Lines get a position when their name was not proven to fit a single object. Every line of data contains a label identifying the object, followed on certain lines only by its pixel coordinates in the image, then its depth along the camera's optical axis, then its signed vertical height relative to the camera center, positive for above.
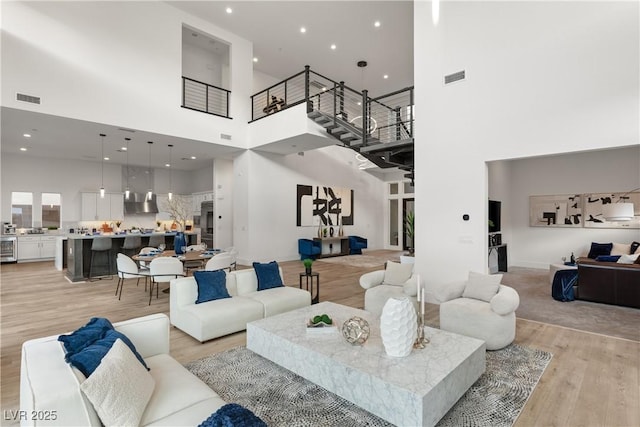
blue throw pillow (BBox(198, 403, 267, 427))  1.49 -0.95
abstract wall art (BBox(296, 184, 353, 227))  10.77 +0.44
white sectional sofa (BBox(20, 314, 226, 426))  1.43 -0.87
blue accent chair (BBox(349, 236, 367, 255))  11.93 -1.01
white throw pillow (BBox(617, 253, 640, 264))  5.67 -0.76
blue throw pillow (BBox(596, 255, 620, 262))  6.16 -0.81
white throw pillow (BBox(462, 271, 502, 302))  3.89 -0.86
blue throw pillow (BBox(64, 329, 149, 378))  1.66 -0.73
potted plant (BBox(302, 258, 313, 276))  4.74 -0.70
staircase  7.11 +1.72
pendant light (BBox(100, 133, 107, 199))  7.50 +1.96
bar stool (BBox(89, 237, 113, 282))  7.14 -0.74
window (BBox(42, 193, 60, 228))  10.44 +0.32
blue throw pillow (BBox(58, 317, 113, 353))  1.82 -0.69
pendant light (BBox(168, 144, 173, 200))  12.67 +1.64
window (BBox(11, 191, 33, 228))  9.99 +0.34
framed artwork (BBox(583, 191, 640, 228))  7.20 +0.20
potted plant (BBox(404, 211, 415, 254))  7.18 -0.17
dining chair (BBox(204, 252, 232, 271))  5.08 -0.70
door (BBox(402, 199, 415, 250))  13.23 +0.06
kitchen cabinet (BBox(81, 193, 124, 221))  10.84 +0.43
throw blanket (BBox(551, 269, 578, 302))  5.37 -1.11
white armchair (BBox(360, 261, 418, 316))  4.24 -0.95
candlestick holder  2.63 -1.02
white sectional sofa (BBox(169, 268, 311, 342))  3.62 -1.06
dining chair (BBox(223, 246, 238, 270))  5.52 -0.64
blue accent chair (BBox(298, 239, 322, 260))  10.23 -0.96
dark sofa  5.01 -1.07
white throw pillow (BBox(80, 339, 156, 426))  1.47 -0.82
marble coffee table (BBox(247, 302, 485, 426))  2.06 -1.09
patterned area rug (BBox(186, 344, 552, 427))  2.28 -1.41
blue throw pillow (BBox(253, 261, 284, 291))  4.56 -0.82
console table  10.86 -0.98
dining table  5.46 -0.65
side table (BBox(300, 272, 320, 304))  4.90 -1.30
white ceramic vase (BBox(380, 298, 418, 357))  2.42 -0.83
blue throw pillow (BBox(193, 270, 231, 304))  3.96 -0.83
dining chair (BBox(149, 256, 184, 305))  4.95 -0.78
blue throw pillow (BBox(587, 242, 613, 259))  7.05 -0.73
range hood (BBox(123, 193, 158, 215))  11.39 +0.50
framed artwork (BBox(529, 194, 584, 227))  8.00 +0.15
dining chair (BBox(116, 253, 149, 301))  5.22 -0.77
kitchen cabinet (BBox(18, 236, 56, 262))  9.76 -0.86
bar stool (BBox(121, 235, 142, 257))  7.51 -0.56
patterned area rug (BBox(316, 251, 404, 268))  9.41 -1.35
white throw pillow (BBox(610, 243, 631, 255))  6.72 -0.69
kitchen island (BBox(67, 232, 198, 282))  7.05 -0.77
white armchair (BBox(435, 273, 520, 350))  3.40 -1.04
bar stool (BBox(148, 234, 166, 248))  8.00 -0.52
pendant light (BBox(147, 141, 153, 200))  12.17 +1.55
